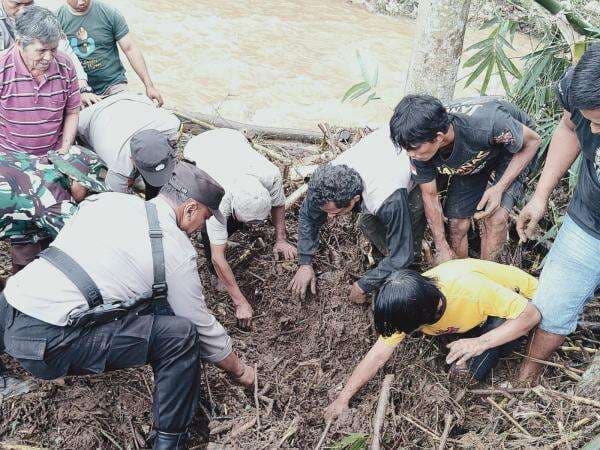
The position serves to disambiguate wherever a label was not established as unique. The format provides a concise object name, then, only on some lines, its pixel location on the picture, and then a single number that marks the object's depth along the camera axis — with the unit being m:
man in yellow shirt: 2.90
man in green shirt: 5.02
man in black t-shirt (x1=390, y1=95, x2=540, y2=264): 3.23
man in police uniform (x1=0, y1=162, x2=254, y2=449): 2.75
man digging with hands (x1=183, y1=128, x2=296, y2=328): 3.77
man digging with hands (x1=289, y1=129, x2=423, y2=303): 3.50
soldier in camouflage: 3.37
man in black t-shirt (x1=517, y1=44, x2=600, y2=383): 3.00
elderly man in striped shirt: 3.67
